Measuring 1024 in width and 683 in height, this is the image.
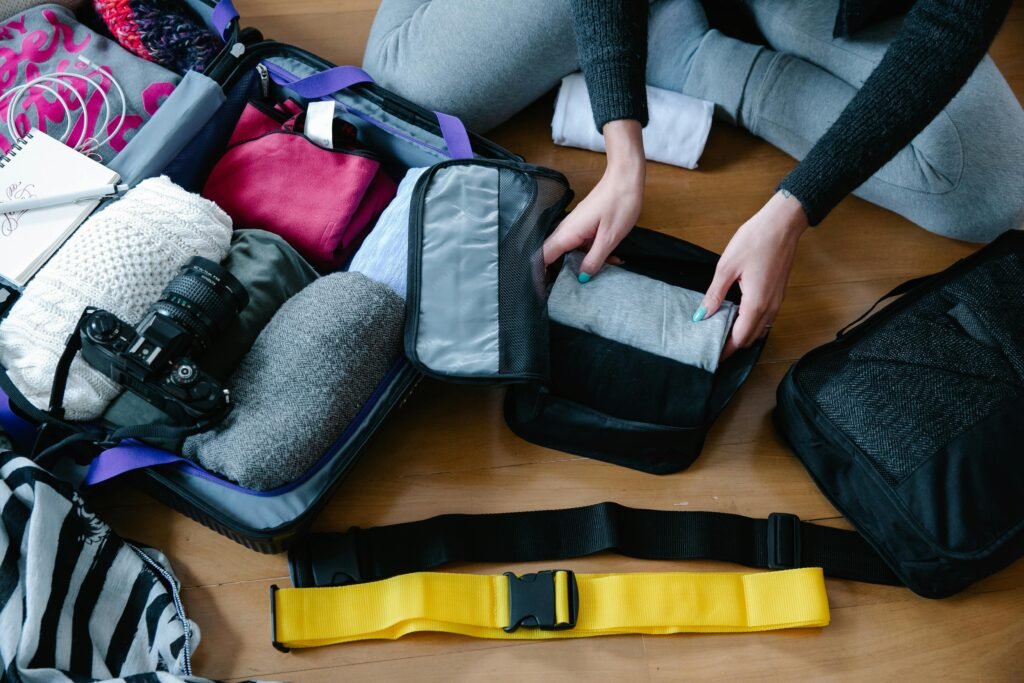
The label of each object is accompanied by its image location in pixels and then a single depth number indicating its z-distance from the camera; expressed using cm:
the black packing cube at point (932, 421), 91
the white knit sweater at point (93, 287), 91
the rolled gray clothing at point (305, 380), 90
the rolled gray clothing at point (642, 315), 99
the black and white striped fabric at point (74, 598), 86
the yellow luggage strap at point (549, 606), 95
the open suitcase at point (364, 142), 92
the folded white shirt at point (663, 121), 122
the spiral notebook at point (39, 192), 98
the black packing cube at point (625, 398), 98
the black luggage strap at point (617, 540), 99
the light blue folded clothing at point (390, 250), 102
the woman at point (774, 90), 91
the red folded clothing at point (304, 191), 107
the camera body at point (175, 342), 84
